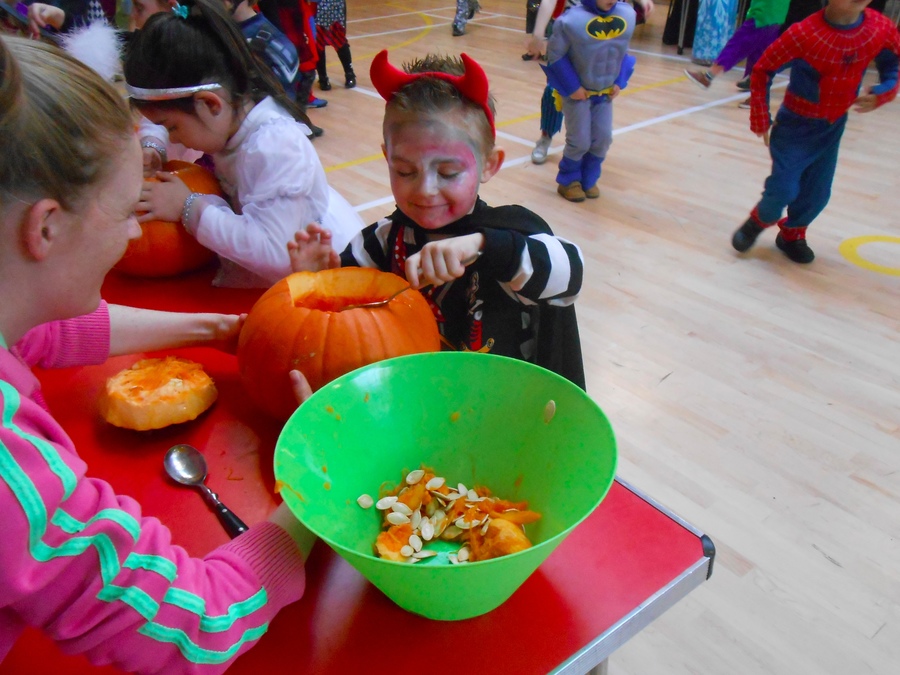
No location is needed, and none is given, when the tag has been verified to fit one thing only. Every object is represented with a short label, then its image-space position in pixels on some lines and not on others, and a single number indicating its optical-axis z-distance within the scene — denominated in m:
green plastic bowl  0.61
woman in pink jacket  0.48
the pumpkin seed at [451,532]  0.70
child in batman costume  2.82
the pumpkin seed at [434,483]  0.75
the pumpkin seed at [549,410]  0.71
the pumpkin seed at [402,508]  0.72
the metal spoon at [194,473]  0.72
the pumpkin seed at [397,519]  0.71
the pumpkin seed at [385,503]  0.72
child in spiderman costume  2.16
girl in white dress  1.21
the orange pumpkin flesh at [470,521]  0.65
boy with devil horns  0.95
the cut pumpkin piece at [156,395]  0.83
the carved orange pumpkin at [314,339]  0.87
